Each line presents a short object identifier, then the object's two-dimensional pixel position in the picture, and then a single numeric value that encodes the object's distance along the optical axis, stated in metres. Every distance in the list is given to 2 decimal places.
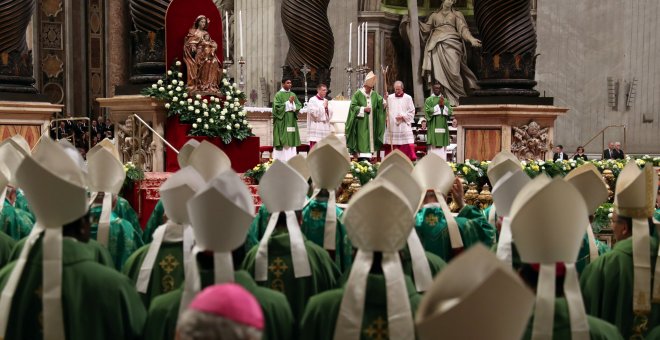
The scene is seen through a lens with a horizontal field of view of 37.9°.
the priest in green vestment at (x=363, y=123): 16.50
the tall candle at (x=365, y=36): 18.45
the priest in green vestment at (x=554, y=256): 3.26
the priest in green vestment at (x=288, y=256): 4.51
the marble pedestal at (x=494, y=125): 14.02
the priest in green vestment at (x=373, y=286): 3.30
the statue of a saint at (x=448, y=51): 22.91
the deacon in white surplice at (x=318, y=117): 16.33
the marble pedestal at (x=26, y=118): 12.78
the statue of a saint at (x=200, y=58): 12.83
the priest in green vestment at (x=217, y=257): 3.45
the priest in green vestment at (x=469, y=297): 2.35
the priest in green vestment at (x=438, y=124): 17.25
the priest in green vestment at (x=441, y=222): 5.60
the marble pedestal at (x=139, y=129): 12.70
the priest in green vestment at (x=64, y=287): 3.50
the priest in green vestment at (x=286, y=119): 16.28
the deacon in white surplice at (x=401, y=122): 17.00
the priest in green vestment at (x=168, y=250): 4.31
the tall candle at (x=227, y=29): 21.68
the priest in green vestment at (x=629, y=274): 4.41
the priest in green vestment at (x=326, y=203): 5.56
